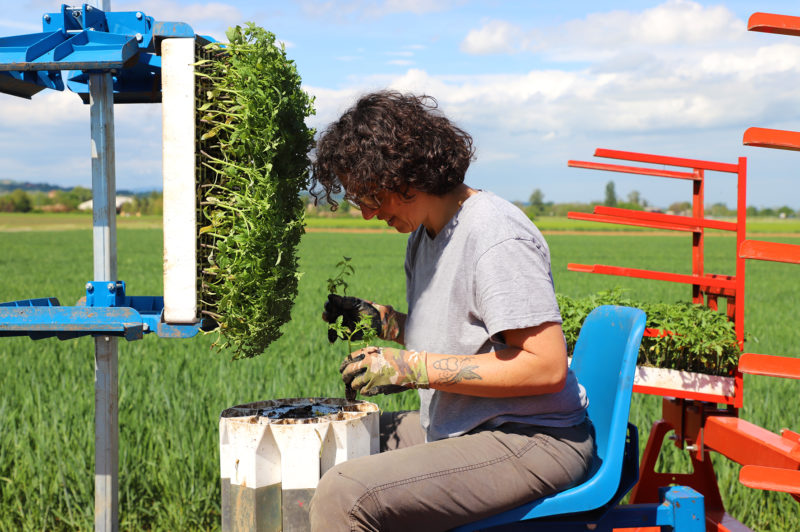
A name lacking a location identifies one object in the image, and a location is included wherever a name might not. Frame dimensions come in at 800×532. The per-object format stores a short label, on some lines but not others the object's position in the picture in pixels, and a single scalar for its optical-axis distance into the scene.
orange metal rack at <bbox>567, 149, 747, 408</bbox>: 2.92
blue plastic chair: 2.02
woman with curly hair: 1.92
